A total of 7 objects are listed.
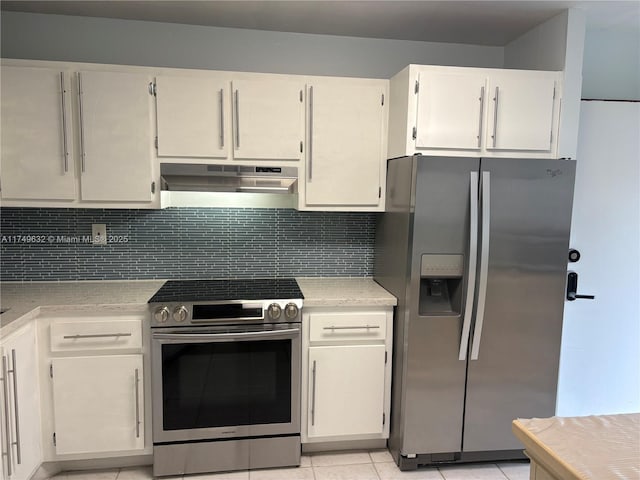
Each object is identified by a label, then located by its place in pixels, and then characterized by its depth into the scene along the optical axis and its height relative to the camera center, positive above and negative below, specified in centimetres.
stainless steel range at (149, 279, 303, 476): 226 -94
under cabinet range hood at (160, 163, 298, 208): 246 +11
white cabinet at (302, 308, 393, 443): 241 -93
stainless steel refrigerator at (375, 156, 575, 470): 222 -49
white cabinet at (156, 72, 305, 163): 243 +46
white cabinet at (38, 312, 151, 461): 221 -94
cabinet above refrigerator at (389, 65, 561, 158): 233 +49
